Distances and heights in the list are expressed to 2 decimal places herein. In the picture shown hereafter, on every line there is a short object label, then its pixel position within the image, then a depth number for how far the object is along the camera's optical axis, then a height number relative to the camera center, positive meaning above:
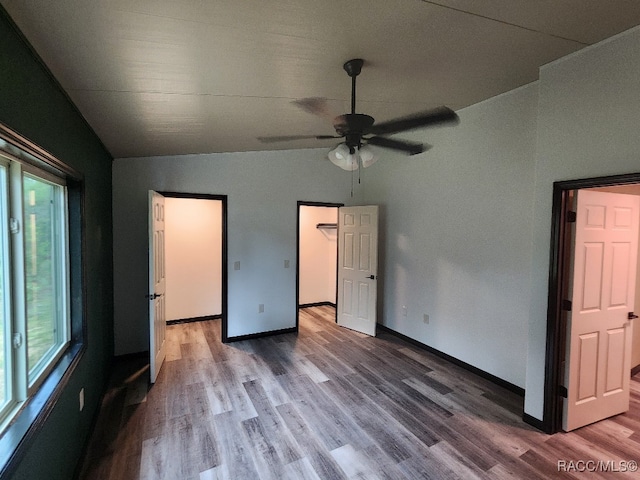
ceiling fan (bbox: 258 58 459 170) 1.80 +0.63
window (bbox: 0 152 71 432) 1.33 -0.28
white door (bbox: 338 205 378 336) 4.44 -0.58
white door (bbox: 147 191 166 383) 3.05 -0.60
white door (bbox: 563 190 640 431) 2.31 -0.58
